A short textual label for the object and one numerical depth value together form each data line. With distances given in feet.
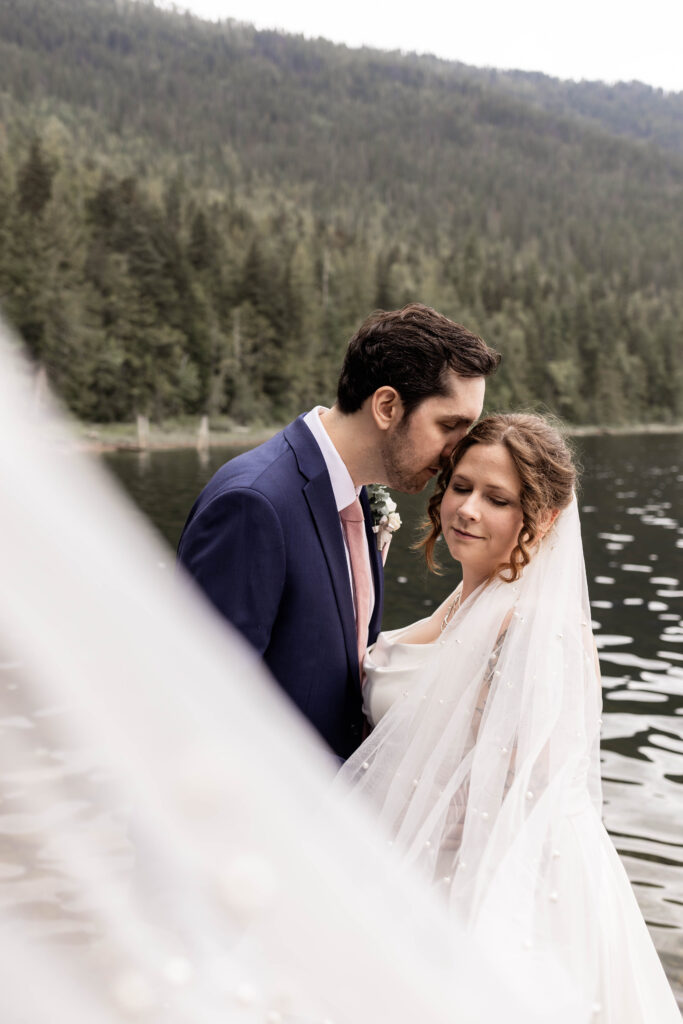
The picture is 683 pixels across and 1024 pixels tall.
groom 10.32
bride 10.39
